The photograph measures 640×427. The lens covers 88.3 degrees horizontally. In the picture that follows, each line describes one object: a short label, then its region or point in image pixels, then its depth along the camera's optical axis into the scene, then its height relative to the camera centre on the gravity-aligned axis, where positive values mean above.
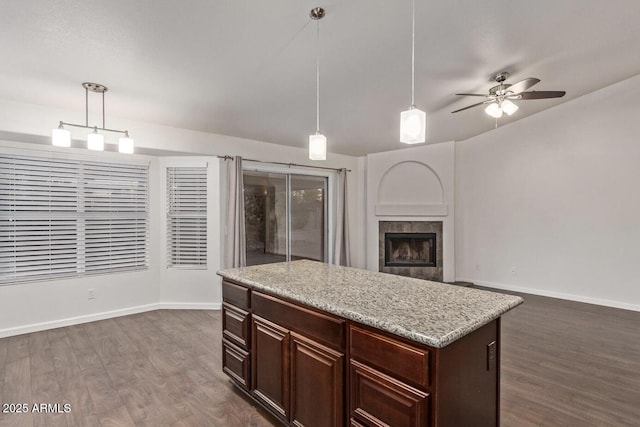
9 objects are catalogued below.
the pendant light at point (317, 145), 2.38 +0.52
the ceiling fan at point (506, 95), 3.36 +1.27
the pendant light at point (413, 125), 1.91 +0.52
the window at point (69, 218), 3.73 -0.03
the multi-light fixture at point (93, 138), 2.76 +0.66
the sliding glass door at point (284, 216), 5.38 -0.02
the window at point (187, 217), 4.74 -0.03
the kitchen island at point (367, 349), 1.36 -0.67
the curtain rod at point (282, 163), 4.81 +0.87
